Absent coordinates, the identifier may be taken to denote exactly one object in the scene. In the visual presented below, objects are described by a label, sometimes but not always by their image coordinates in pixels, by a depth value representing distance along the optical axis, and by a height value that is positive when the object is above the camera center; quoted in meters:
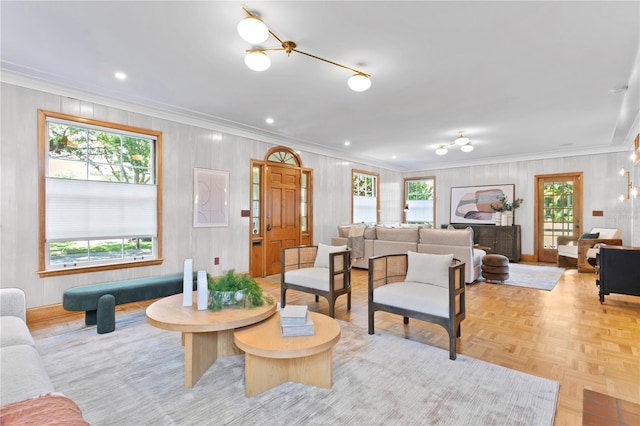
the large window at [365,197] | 8.07 +0.43
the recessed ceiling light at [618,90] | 3.65 +1.45
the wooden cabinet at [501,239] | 7.55 -0.63
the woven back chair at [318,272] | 3.48 -0.70
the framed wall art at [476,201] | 8.11 +0.32
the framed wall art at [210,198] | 4.87 +0.25
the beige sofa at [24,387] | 1.10 -0.74
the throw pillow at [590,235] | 6.23 -0.43
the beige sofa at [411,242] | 5.06 -0.52
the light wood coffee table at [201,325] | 2.12 -0.76
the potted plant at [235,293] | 2.52 -0.64
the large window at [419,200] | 9.38 +0.40
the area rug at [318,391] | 1.79 -1.15
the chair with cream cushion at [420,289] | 2.58 -0.69
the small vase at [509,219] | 7.80 -0.14
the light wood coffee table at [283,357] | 1.94 -0.93
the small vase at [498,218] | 7.88 -0.13
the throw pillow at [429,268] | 3.00 -0.54
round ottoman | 5.15 -0.89
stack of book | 2.12 -0.75
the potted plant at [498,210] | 7.90 +0.08
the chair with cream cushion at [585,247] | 5.84 -0.67
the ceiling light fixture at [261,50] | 2.28 +1.35
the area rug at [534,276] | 5.16 -1.15
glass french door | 7.20 +0.06
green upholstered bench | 3.08 -0.86
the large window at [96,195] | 3.58 +0.23
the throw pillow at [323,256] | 3.98 -0.54
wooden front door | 5.91 +0.03
